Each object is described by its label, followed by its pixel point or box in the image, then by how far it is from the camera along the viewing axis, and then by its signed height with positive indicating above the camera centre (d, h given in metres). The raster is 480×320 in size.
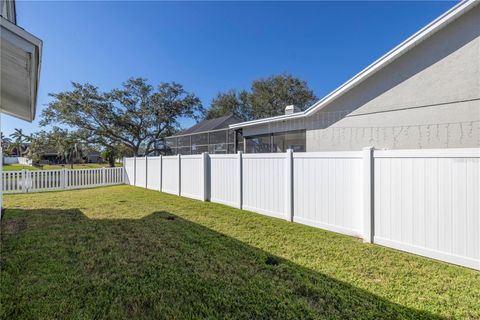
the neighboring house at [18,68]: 2.78 +1.46
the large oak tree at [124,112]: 19.59 +4.28
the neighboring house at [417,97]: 5.57 +1.72
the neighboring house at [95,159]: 53.26 +0.85
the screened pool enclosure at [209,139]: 13.02 +1.39
